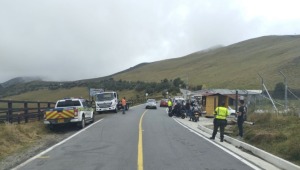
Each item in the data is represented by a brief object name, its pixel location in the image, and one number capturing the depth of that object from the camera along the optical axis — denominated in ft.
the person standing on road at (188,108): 63.03
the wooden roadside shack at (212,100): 66.20
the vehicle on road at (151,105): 104.04
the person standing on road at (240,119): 31.30
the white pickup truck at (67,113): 37.55
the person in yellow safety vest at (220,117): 30.69
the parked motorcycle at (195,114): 56.42
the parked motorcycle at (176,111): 67.31
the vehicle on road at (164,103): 123.22
